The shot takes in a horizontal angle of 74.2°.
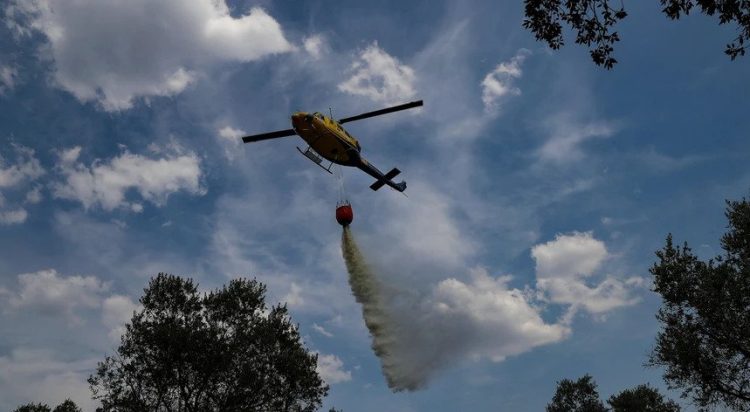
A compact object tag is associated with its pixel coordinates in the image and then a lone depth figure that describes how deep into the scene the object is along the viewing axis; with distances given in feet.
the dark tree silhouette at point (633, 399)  185.16
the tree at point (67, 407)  177.58
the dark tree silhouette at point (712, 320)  90.94
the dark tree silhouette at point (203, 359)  106.01
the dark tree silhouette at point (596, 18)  40.34
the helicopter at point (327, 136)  130.11
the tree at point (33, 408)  179.83
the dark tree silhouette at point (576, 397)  217.50
